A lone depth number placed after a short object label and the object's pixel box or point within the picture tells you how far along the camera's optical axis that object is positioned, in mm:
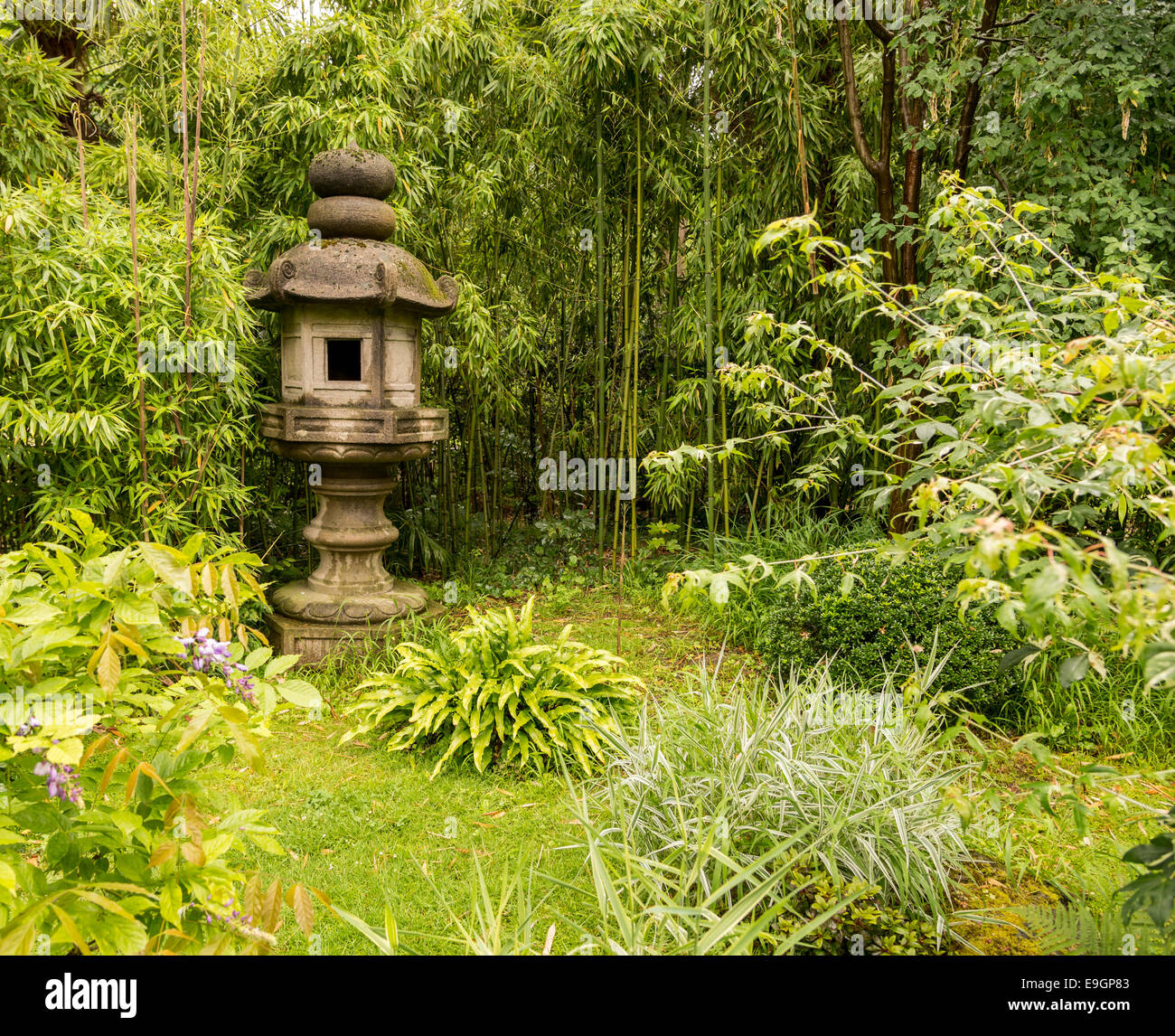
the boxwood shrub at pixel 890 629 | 3430
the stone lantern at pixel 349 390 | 4113
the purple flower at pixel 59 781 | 1160
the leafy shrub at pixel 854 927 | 1929
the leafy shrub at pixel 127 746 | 1185
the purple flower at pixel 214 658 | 1380
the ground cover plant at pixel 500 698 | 3205
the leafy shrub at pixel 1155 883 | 1243
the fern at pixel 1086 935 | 1821
